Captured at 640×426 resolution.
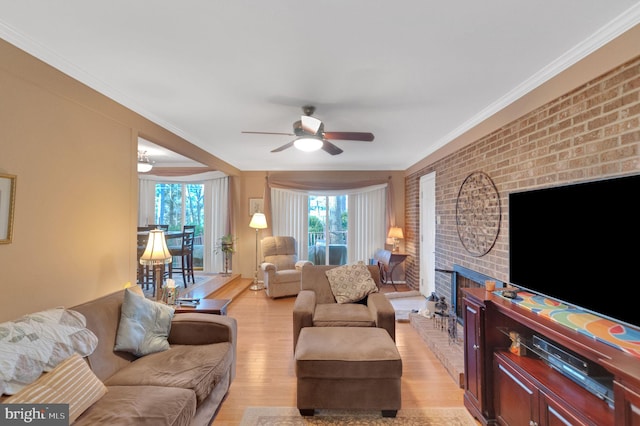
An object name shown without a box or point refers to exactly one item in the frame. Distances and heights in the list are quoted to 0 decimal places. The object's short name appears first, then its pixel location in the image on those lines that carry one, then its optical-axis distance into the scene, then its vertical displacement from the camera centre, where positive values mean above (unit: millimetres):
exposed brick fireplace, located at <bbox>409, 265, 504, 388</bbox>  2479 -1243
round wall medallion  2668 +65
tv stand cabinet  1030 -846
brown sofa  1386 -949
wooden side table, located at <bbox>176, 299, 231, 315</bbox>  2523 -820
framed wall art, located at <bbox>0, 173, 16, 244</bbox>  1624 +75
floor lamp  5556 -86
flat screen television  1248 -132
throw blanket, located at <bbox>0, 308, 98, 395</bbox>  1247 -632
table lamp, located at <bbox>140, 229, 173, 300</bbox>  2533 -318
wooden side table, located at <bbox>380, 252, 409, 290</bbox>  5344 -938
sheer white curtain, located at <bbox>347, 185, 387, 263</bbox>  6176 -62
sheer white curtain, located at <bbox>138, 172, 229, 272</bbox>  6160 +233
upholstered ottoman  1922 -1118
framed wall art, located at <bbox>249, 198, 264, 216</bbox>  6156 +300
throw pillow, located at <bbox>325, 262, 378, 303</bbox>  3045 -702
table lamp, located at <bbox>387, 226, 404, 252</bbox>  5684 -300
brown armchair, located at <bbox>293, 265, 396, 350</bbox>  2563 -909
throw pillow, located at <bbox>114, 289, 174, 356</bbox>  1908 -773
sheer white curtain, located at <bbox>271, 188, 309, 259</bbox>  6203 +65
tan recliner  4801 -880
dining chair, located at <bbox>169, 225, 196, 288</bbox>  4988 -579
